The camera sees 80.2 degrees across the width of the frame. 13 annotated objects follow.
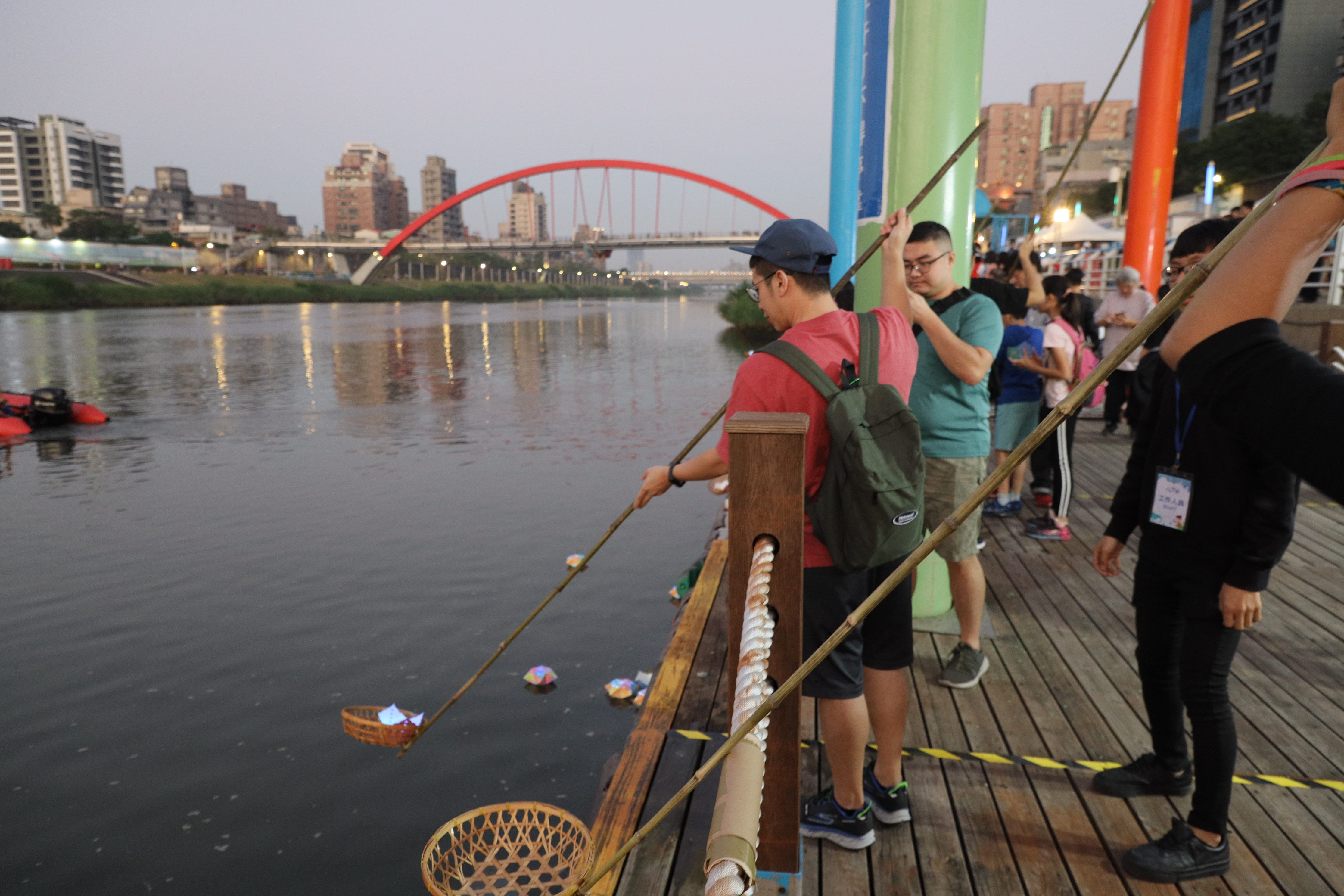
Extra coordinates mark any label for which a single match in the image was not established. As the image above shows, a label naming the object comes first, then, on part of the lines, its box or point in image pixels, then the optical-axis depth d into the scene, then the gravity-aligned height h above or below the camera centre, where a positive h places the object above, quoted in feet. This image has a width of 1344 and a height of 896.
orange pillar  44.06 +8.38
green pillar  11.96 +3.10
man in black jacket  6.66 -2.36
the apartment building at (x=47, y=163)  493.36 +81.83
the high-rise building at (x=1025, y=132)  548.72 +117.60
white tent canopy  64.08 +5.72
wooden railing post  5.23 -1.46
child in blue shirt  19.01 -2.17
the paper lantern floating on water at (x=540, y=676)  17.52 -8.18
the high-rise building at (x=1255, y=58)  197.98 +66.00
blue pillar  31.14 +6.72
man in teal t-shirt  9.97 -1.30
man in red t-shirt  6.79 -2.51
